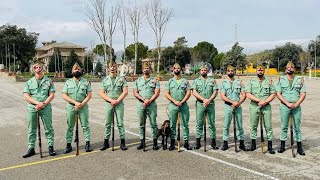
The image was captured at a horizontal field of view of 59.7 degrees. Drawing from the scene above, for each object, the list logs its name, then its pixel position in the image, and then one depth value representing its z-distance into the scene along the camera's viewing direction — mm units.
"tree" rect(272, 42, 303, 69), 65080
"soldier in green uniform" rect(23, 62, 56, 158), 5676
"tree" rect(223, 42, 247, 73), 60698
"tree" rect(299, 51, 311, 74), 61555
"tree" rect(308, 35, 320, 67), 61894
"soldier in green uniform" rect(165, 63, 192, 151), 6016
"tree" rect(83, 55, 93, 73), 65847
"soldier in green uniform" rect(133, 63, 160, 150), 6065
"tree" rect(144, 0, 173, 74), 43395
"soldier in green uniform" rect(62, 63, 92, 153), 5863
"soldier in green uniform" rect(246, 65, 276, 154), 5785
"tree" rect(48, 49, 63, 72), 62292
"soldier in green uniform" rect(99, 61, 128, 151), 6062
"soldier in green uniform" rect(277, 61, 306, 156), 5652
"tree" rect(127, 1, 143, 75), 43495
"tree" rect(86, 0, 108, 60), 40457
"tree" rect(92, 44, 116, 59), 88035
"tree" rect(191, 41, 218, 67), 73177
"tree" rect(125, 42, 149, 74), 79222
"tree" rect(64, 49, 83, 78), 57213
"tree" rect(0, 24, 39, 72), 59454
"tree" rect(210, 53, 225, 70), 78634
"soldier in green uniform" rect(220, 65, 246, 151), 5944
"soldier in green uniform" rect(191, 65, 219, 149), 6059
